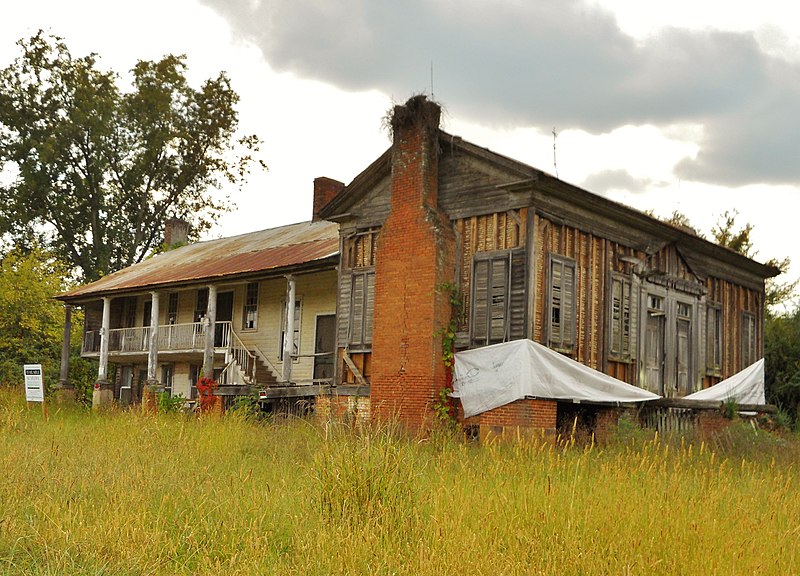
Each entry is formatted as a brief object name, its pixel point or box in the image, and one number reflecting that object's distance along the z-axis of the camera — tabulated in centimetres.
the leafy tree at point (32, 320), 3488
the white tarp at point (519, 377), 1588
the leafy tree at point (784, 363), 2453
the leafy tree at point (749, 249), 3375
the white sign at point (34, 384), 1803
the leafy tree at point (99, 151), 4191
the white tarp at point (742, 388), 2052
